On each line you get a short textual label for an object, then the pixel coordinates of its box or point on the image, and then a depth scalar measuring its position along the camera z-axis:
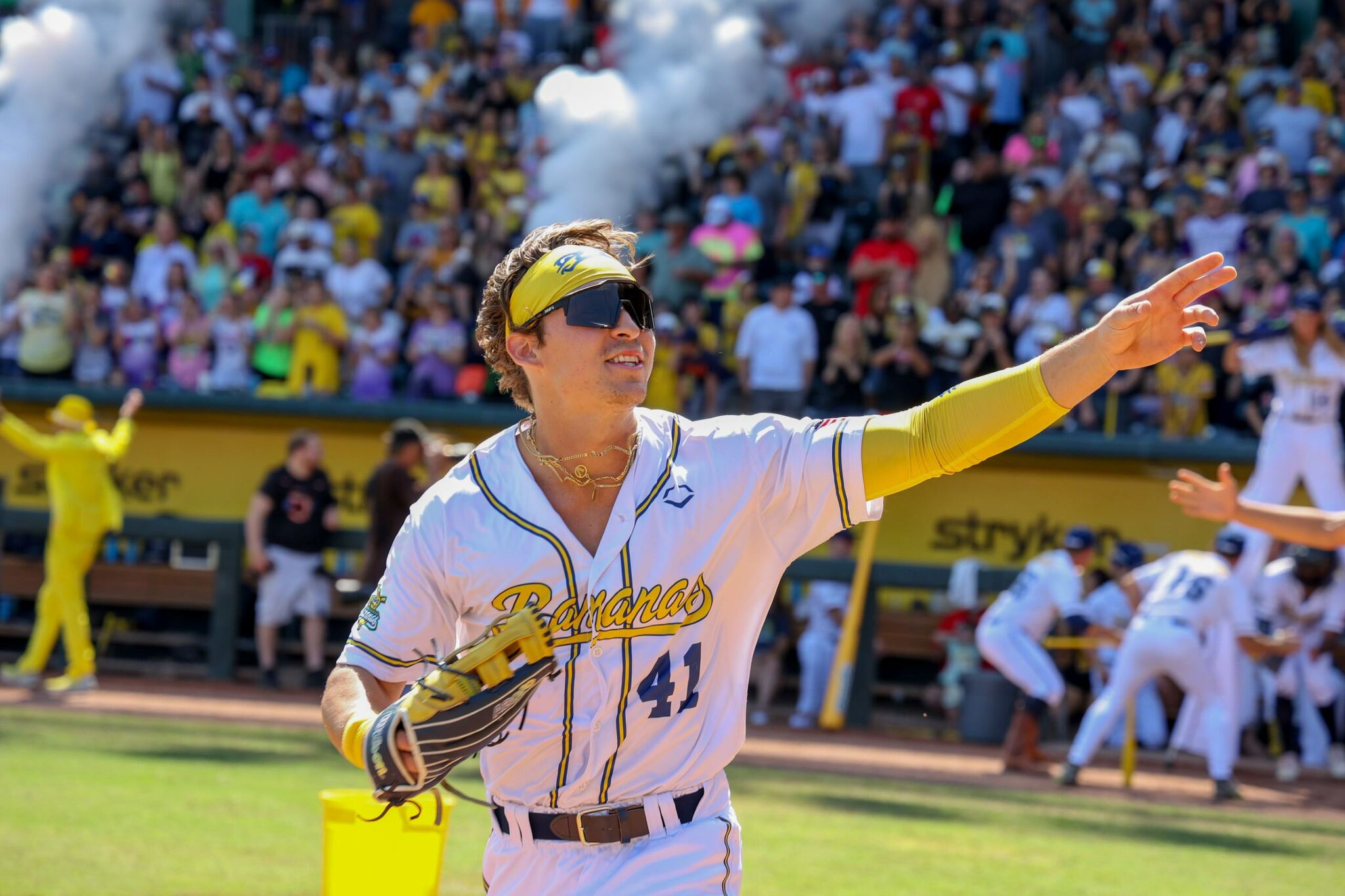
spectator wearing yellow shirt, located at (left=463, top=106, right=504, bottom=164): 17.03
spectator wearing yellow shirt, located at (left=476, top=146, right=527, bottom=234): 16.30
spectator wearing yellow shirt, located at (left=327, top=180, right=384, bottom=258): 16.52
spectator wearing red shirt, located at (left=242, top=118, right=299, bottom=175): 17.41
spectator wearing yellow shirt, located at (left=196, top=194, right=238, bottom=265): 16.61
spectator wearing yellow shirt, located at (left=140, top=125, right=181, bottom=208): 17.59
